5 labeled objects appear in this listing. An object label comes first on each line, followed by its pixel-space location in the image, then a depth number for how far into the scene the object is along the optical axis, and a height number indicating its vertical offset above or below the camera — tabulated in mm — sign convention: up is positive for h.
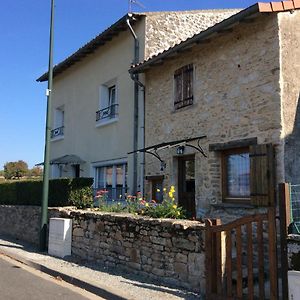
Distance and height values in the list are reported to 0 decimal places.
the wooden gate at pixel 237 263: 5250 -846
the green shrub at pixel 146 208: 7723 -185
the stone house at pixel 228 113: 8414 +2088
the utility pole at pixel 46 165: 10734 +863
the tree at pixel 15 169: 40781 +2994
